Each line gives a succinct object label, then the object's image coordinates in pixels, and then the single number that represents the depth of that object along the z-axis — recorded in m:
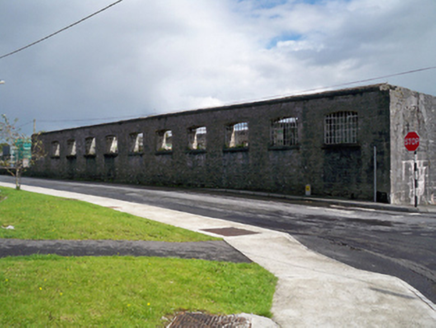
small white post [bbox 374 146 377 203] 17.73
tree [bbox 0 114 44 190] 18.03
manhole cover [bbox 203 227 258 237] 9.98
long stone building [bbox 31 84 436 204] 17.91
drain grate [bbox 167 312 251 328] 4.09
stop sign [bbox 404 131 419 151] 16.56
